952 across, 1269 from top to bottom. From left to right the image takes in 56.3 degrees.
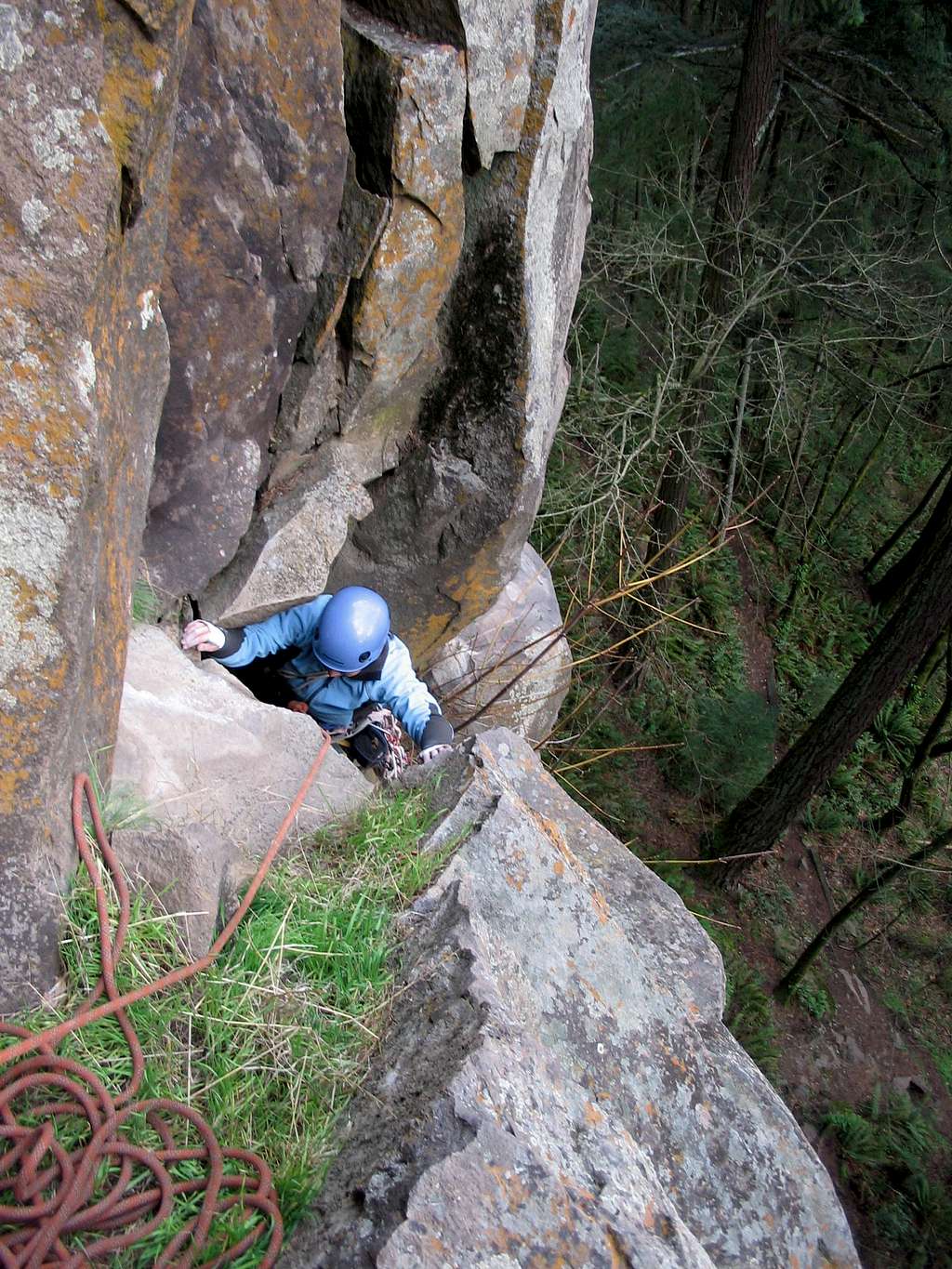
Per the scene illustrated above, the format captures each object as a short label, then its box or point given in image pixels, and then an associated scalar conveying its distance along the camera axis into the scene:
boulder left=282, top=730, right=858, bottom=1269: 2.13
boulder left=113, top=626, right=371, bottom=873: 3.18
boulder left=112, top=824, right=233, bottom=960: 2.74
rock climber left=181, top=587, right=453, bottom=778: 5.01
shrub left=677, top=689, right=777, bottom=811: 11.26
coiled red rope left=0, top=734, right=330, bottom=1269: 1.97
